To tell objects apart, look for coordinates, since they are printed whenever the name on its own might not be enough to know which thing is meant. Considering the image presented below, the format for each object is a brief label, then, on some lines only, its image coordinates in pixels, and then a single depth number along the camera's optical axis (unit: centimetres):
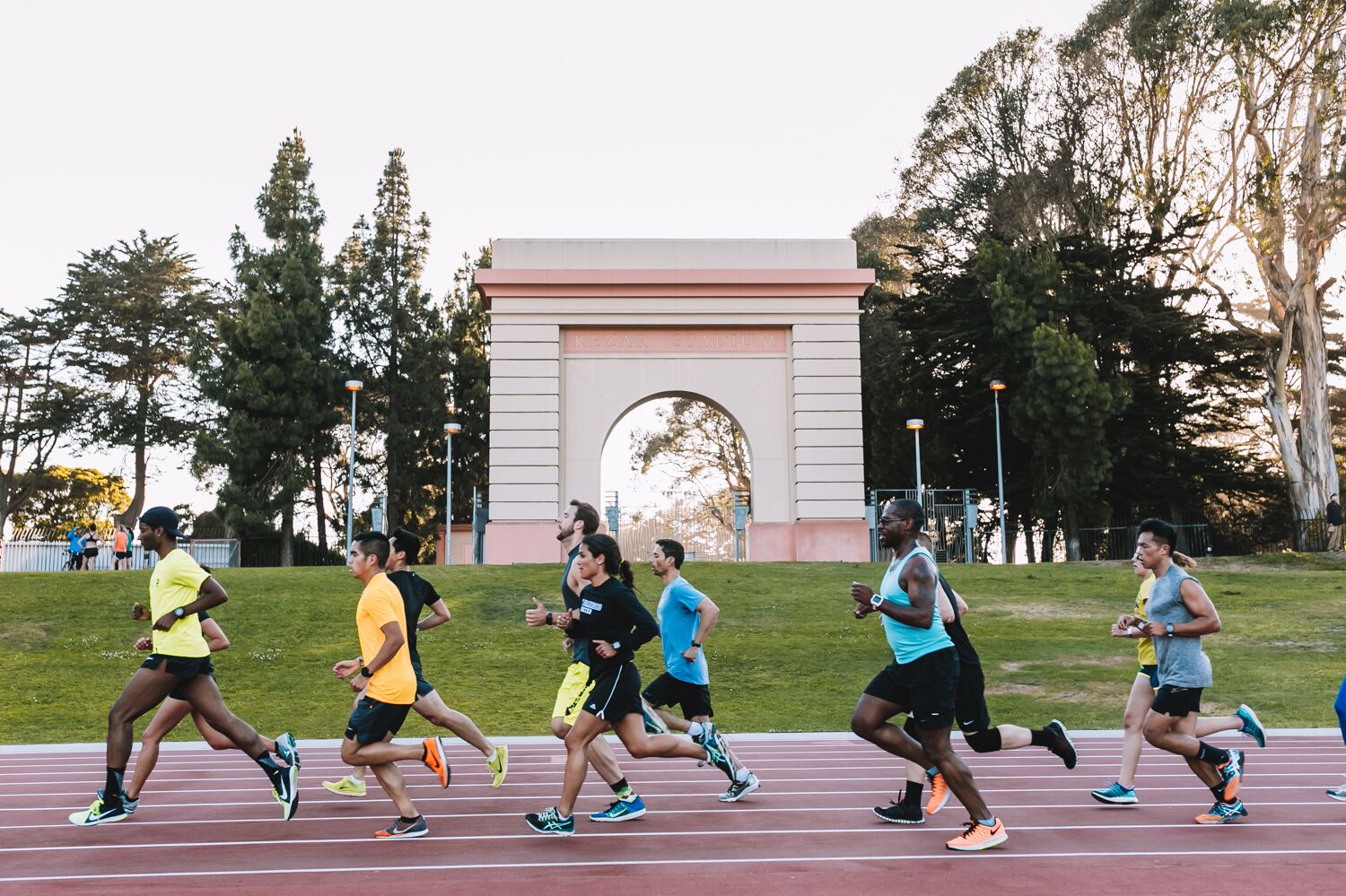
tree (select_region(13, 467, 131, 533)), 5038
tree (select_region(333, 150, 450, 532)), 4094
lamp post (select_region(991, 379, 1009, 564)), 2900
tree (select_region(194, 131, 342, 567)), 3741
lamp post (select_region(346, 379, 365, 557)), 2775
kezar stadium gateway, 2789
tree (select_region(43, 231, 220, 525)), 4781
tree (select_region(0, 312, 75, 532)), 4731
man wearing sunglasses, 674
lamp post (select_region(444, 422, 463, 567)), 2952
